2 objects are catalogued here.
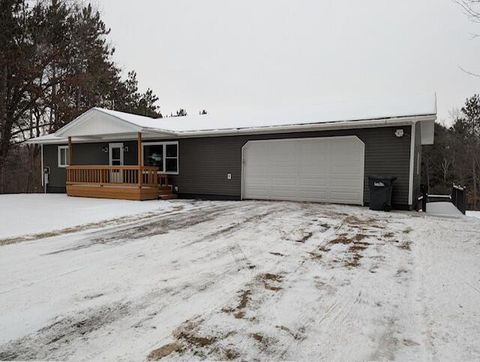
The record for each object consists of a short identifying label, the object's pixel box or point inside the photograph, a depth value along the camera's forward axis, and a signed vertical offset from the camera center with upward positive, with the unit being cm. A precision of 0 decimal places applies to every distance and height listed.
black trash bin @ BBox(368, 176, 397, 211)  856 -66
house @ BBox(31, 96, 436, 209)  915 +47
